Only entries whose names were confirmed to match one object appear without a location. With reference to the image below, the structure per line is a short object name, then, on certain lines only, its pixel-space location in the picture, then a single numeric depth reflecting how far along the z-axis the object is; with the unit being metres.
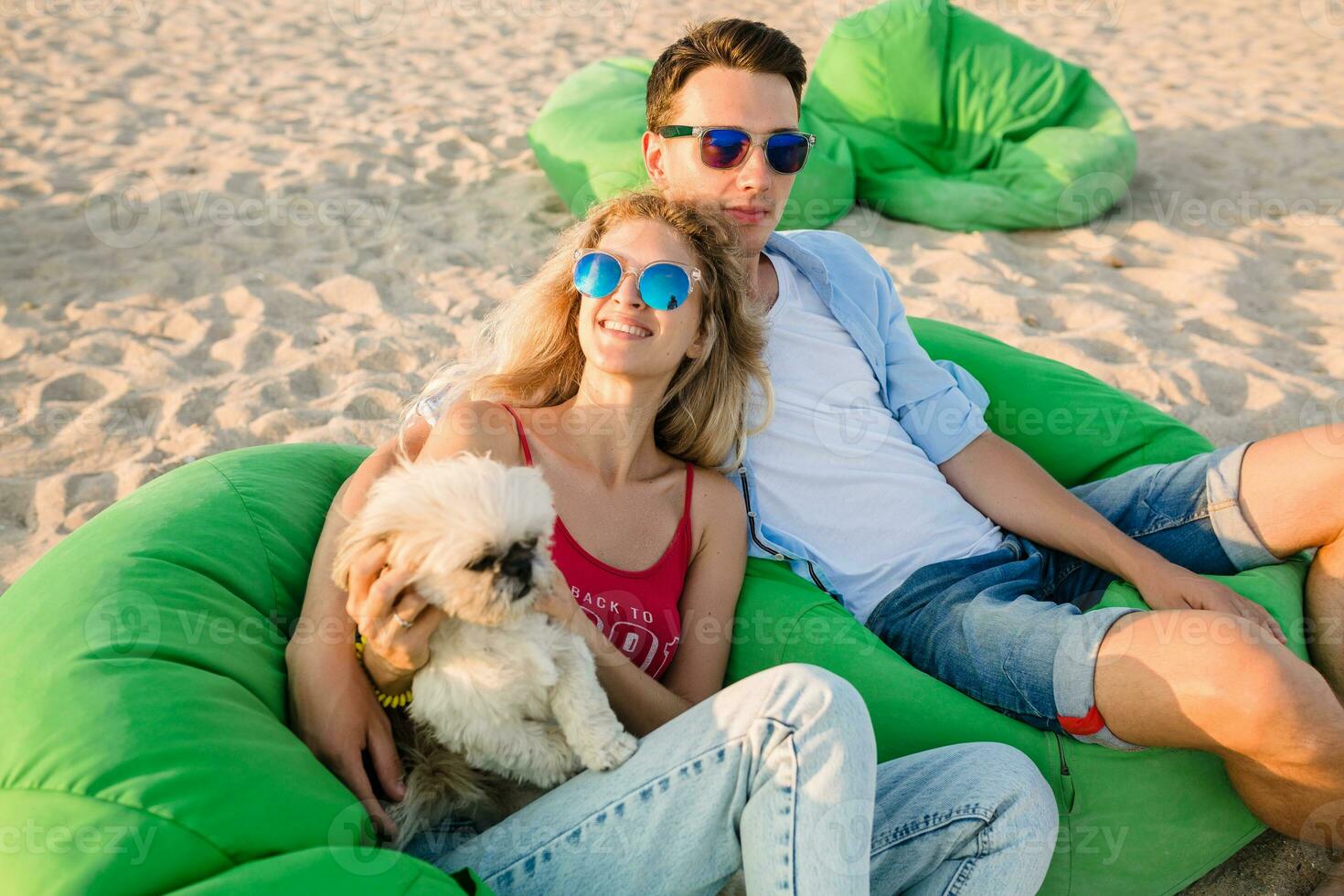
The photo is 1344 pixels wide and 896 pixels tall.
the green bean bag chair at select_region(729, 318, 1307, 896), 2.28
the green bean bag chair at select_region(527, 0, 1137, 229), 5.73
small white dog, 1.74
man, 2.12
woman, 1.85
